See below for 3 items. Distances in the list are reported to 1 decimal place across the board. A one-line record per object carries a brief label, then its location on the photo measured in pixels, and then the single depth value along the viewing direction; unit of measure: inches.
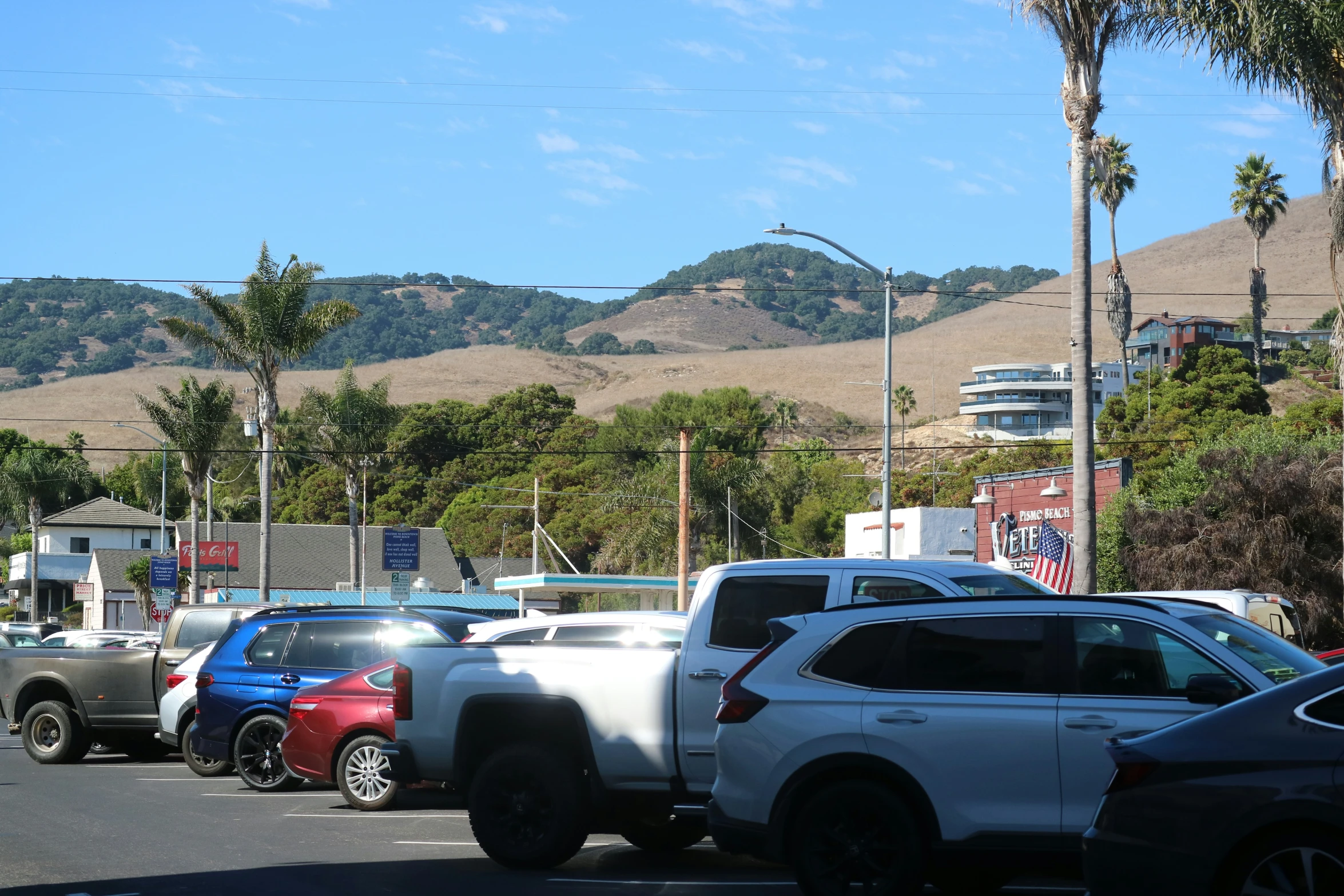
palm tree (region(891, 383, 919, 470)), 4581.7
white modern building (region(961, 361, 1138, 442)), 5521.7
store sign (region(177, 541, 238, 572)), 2305.6
